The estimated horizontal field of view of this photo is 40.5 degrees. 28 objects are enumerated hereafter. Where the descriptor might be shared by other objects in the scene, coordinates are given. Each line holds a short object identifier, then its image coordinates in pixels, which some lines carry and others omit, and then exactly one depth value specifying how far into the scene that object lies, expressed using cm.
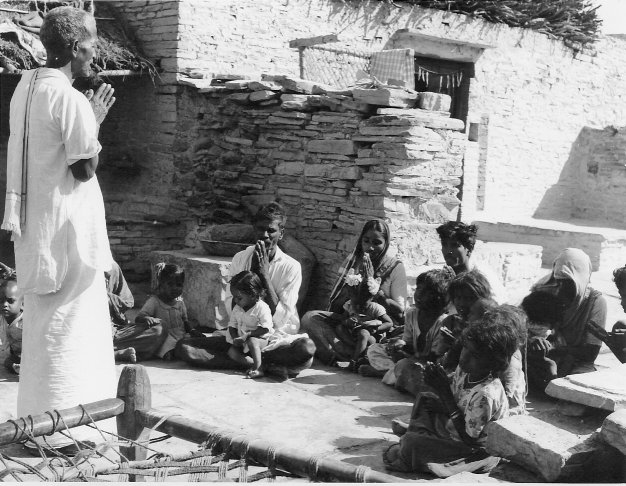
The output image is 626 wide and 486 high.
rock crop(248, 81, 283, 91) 803
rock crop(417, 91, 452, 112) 714
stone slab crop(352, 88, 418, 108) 706
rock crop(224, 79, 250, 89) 835
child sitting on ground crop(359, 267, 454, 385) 555
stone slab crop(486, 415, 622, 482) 336
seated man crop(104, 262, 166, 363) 604
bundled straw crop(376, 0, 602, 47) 1263
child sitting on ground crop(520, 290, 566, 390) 545
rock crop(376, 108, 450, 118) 703
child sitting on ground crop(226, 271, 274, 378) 588
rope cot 271
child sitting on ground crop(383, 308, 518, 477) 388
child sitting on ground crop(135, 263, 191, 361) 622
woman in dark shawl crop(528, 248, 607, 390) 556
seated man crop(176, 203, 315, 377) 584
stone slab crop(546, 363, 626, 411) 361
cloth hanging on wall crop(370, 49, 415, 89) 1046
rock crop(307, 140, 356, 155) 734
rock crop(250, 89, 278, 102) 805
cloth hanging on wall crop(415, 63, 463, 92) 1232
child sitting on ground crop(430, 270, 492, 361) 493
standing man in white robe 375
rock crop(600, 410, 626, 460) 327
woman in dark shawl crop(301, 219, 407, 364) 624
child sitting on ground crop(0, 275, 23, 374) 573
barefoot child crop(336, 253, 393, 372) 615
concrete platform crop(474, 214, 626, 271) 1155
